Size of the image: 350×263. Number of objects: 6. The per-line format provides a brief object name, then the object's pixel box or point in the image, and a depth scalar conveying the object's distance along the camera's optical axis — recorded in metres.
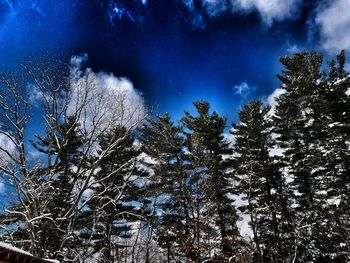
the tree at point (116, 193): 19.50
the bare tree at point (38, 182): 11.47
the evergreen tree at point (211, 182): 16.50
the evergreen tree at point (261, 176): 19.03
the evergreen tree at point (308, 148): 17.14
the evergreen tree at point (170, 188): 17.08
